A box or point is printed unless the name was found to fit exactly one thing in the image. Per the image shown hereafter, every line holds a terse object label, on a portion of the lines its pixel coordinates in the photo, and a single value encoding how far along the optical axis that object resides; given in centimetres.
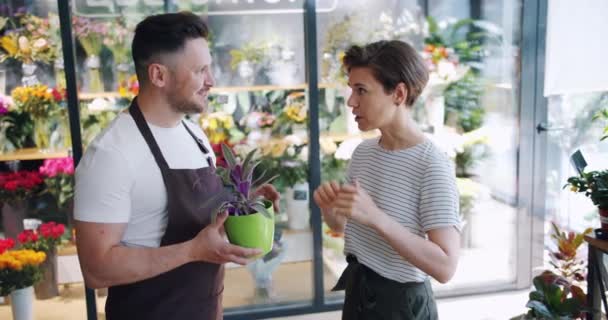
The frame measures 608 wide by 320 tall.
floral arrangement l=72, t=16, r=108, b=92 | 319
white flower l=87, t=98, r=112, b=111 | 327
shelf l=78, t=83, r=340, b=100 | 348
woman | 149
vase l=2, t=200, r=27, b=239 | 328
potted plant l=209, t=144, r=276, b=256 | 146
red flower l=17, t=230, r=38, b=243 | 319
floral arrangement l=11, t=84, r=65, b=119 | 324
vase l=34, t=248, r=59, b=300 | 328
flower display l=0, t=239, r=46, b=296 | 293
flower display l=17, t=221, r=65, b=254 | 320
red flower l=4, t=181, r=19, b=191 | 325
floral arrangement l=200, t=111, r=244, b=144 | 348
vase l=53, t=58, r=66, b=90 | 322
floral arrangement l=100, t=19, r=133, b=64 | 329
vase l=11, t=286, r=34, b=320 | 303
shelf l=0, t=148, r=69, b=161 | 328
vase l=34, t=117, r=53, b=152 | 327
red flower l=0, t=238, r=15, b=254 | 304
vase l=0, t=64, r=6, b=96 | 323
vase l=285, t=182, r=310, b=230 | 354
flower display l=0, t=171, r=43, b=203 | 326
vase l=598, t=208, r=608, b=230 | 250
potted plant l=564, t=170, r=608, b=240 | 249
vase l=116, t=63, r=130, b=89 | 335
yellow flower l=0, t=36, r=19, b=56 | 321
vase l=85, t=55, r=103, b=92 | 325
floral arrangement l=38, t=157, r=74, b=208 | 328
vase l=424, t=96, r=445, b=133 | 368
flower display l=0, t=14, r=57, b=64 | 318
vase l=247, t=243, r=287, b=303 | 353
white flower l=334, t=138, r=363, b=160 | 357
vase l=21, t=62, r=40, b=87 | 325
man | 143
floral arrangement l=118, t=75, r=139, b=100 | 337
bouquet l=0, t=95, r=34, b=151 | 325
